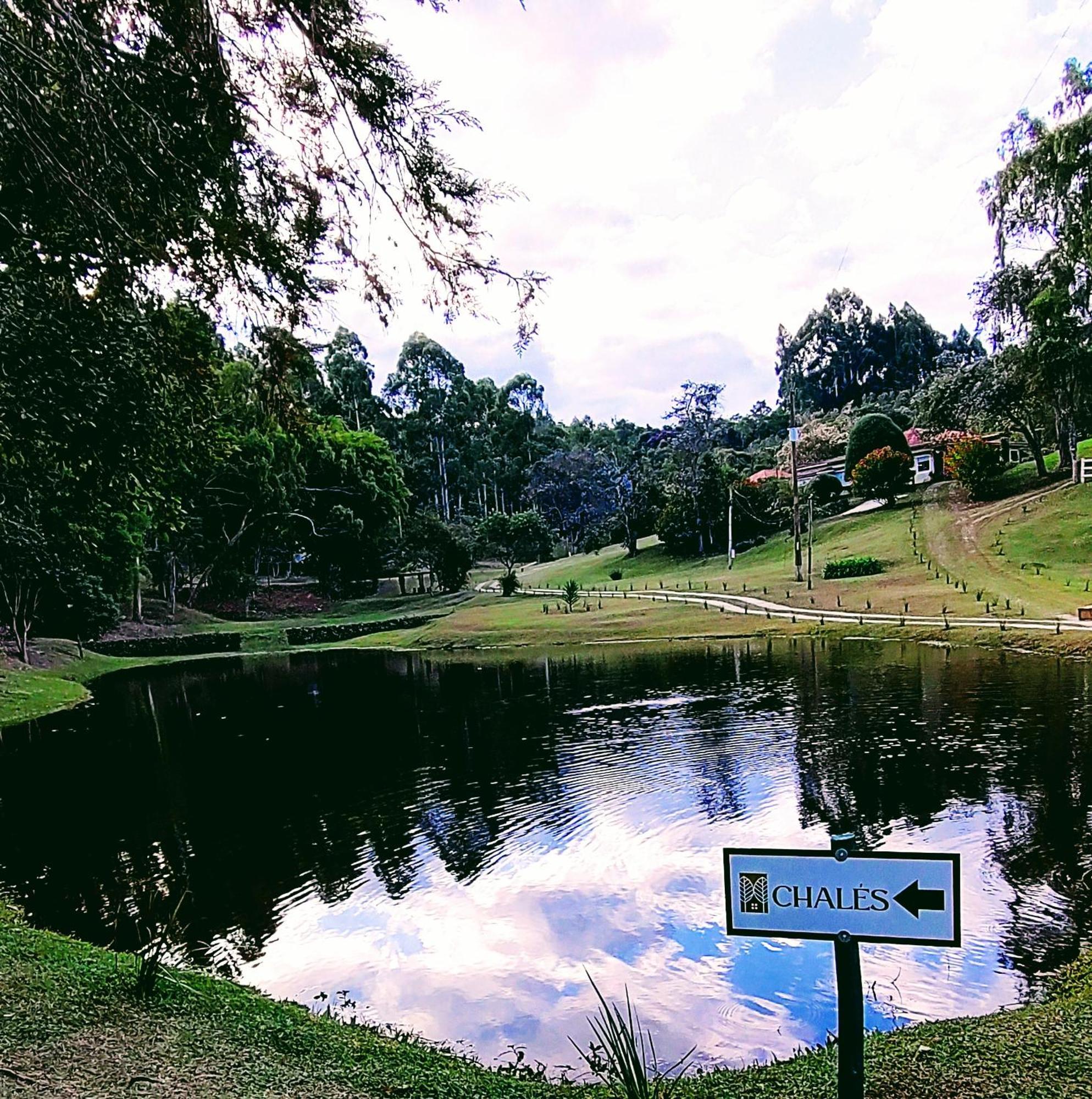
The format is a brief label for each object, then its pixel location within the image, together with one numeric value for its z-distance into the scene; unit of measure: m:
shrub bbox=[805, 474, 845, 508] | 53.69
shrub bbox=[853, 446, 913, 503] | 49.50
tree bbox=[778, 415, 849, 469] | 63.16
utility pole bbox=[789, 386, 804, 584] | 39.72
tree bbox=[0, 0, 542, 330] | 5.58
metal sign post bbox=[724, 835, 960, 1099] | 3.03
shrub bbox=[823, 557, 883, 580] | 38.03
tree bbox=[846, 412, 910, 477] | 53.03
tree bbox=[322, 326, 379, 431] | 69.62
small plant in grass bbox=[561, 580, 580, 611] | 40.72
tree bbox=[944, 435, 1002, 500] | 44.53
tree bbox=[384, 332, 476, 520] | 73.38
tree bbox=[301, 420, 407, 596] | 53.53
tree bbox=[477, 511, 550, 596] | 52.82
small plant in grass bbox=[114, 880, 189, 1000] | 5.89
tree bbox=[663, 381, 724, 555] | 52.72
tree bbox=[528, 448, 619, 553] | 69.95
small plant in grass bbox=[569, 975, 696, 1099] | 3.93
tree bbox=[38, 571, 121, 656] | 32.62
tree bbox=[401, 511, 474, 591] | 52.56
